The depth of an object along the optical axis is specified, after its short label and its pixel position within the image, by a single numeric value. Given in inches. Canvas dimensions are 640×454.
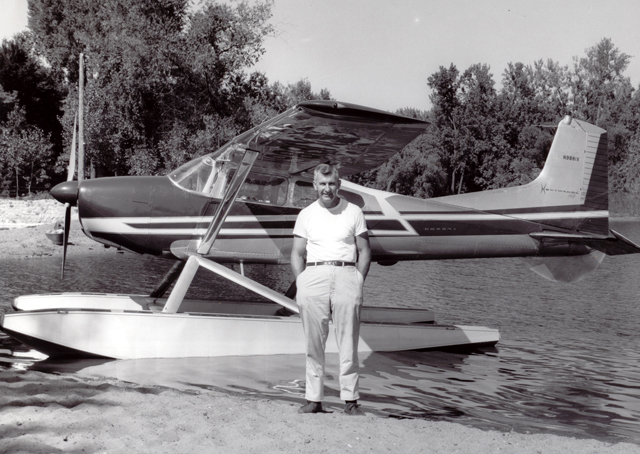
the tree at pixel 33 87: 1624.0
